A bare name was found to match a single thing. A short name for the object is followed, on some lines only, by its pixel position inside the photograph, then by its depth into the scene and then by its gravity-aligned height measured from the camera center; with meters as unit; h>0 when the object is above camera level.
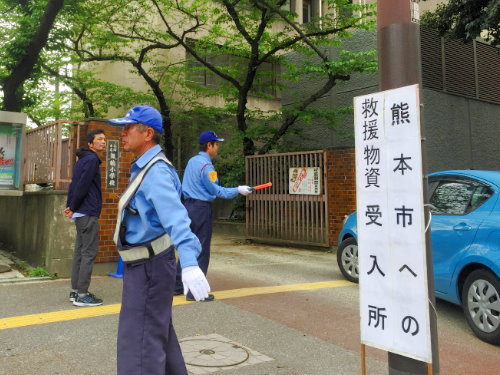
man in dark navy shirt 5.40 +0.10
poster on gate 10.40 +0.98
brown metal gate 10.38 +0.42
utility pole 2.92 +1.09
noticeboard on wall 7.72 +1.21
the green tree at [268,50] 12.13 +5.10
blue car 4.44 -0.20
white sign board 2.81 +0.00
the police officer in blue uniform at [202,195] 5.46 +0.34
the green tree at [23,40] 10.30 +4.15
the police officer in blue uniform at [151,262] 2.42 -0.21
